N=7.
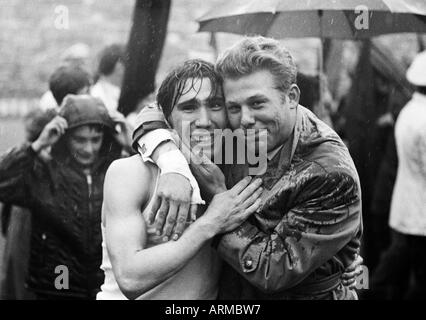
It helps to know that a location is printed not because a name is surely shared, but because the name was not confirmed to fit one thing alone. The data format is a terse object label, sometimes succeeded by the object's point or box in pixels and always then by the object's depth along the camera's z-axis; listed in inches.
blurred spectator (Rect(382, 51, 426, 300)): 148.6
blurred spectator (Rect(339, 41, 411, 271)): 169.0
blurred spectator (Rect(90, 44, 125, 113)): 133.7
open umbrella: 122.9
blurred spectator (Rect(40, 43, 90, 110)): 134.6
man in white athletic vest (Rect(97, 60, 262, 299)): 102.7
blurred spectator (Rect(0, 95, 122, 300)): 127.0
